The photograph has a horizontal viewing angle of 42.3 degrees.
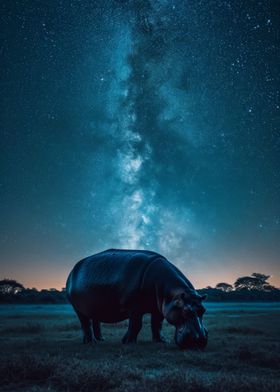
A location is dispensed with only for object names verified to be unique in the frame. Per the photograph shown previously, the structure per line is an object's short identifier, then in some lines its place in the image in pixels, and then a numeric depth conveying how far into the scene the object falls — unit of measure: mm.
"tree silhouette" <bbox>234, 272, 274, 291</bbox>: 75938
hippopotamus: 6426
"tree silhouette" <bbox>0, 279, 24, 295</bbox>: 59078
